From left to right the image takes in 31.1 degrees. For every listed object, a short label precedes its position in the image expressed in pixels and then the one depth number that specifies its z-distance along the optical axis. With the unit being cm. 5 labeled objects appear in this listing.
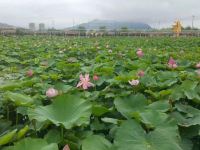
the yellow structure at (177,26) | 2903
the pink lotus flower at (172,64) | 291
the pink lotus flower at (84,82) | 196
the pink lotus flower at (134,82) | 208
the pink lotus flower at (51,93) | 183
